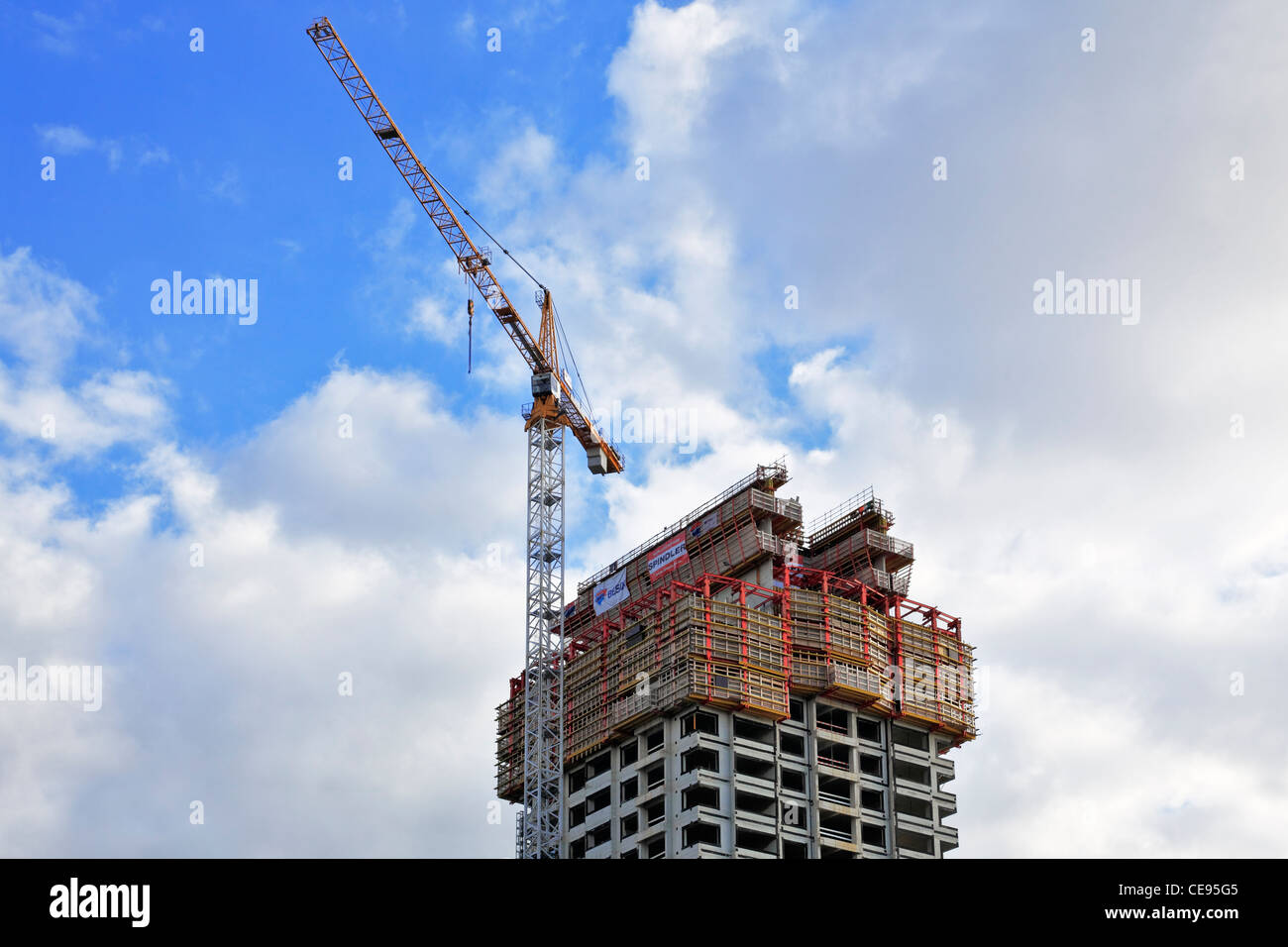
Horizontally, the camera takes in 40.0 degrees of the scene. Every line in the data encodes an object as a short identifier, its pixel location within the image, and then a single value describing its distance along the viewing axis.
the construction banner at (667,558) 185.50
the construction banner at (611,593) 187.75
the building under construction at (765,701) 161.75
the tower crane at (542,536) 170.50
